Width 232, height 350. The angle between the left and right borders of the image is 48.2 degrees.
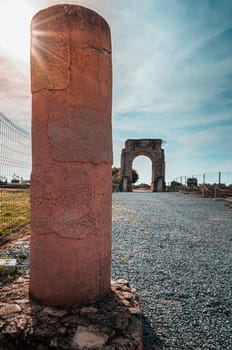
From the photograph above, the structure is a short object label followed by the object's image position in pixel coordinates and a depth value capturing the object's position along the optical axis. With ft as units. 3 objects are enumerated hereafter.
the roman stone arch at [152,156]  96.12
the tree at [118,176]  101.95
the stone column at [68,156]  6.97
